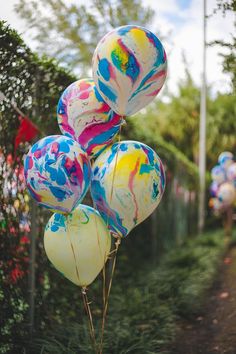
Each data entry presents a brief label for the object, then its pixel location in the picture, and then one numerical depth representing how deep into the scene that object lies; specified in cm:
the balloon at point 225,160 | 968
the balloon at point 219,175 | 982
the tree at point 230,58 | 374
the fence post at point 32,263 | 351
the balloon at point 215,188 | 1043
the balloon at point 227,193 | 969
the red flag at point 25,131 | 346
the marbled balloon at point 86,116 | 275
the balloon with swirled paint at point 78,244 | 256
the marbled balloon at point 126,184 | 254
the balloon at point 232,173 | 912
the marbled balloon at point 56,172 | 240
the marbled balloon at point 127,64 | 242
